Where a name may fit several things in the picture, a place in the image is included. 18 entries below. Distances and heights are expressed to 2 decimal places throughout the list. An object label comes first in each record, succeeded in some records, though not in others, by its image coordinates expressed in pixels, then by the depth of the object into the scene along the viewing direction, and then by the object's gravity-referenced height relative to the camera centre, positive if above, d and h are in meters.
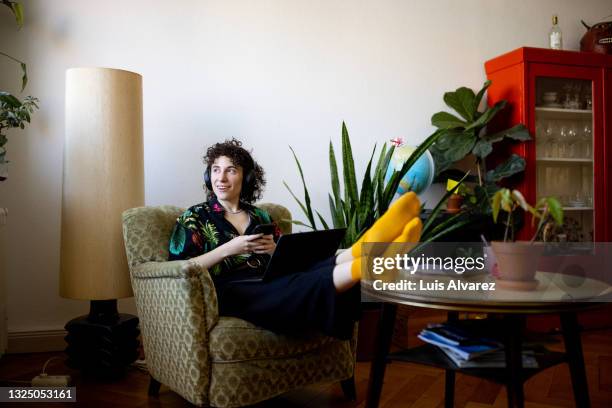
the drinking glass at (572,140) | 3.36 +0.41
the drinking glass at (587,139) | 3.36 +0.42
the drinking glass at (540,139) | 3.27 +0.41
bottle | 3.46 +1.09
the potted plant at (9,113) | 2.03 +0.38
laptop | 1.75 -0.14
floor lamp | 2.22 +0.06
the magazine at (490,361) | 1.28 -0.37
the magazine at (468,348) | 1.27 -0.34
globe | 2.90 +0.19
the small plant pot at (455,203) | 3.05 +0.02
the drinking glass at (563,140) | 3.33 +0.41
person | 1.50 -0.16
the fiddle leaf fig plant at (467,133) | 3.09 +0.43
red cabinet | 3.23 +0.47
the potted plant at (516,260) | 1.32 -0.13
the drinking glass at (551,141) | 3.29 +0.40
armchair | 1.68 -0.45
